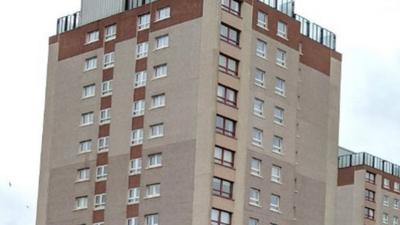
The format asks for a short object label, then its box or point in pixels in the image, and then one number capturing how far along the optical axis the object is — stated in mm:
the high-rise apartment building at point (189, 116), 78562
